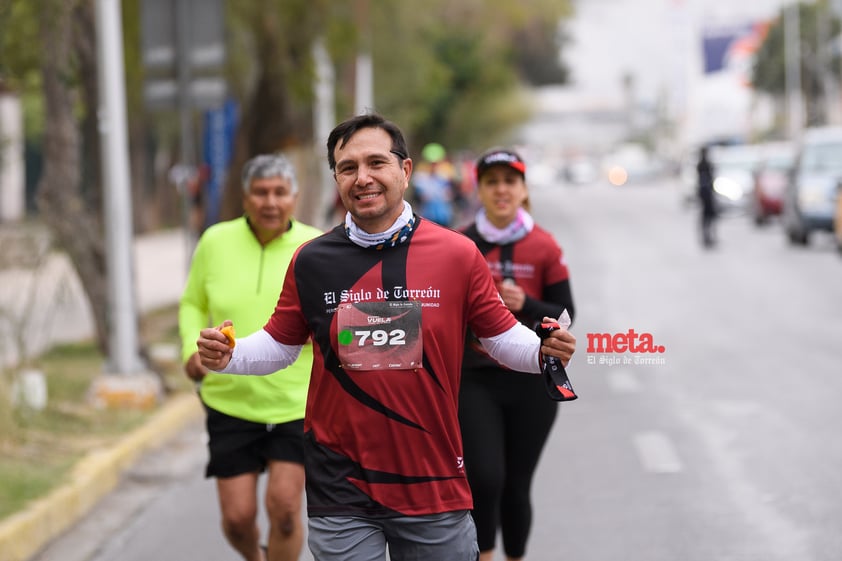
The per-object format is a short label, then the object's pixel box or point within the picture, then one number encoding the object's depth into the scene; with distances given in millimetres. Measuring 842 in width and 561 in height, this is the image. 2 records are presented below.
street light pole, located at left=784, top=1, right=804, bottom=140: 77125
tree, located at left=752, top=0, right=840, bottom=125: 74000
